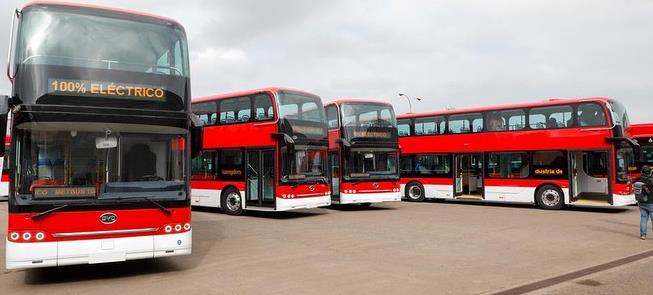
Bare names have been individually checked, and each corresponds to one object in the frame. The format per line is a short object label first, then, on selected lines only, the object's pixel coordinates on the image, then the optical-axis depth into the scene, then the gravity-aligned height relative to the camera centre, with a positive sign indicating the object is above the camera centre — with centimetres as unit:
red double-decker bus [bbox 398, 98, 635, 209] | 1720 +35
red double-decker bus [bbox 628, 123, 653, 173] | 2178 +77
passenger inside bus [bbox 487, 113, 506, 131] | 1997 +155
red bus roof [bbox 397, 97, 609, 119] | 1759 +213
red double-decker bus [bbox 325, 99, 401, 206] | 1834 +49
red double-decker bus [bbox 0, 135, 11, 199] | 2578 -49
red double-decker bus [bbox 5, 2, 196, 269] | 695 +45
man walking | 1126 -75
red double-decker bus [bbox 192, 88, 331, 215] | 1568 +47
